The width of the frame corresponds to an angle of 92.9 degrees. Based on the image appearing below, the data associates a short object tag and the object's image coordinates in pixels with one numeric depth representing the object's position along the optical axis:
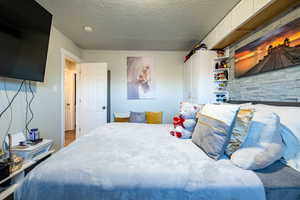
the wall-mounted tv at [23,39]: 1.45
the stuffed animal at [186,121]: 1.64
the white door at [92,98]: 3.52
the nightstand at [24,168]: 1.25
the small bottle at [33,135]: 1.87
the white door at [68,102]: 4.82
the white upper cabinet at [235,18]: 1.60
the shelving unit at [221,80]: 2.67
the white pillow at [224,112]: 1.09
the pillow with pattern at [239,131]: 1.08
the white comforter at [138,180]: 0.82
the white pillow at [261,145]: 0.94
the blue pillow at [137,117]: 3.39
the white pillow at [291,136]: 1.00
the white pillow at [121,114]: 3.75
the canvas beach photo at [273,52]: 1.38
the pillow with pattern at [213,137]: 1.08
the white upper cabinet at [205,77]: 2.83
